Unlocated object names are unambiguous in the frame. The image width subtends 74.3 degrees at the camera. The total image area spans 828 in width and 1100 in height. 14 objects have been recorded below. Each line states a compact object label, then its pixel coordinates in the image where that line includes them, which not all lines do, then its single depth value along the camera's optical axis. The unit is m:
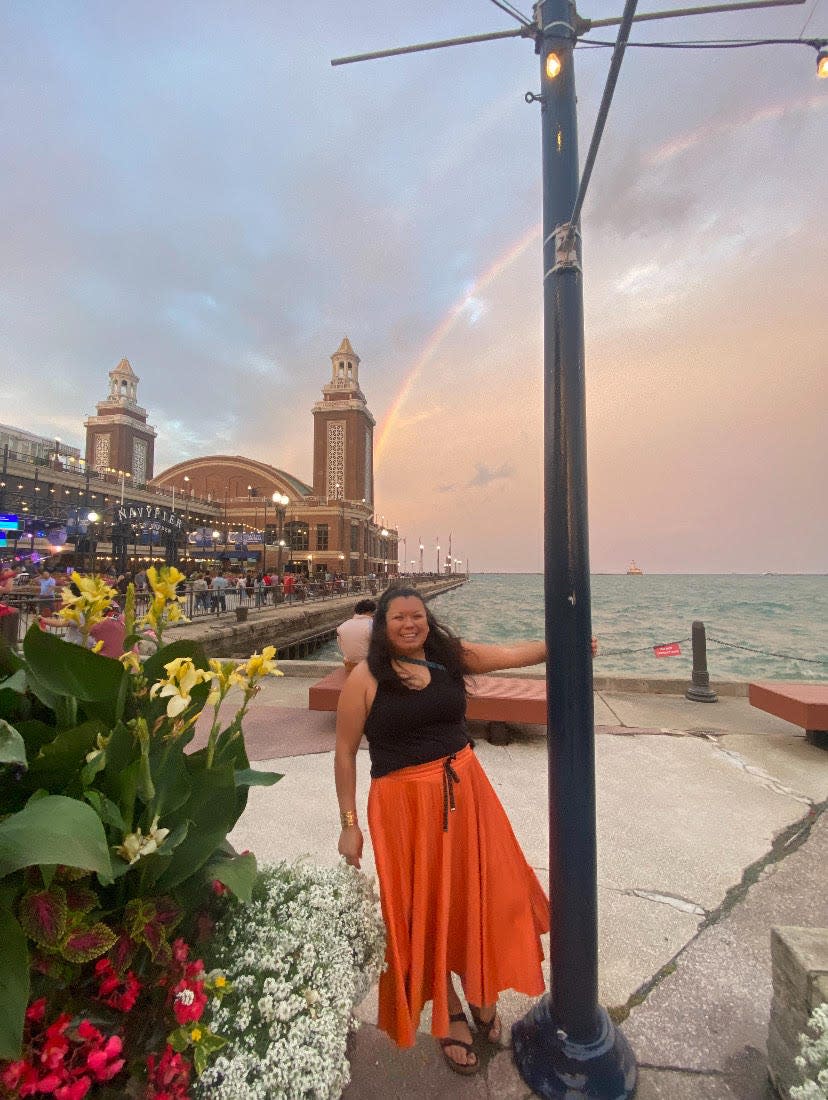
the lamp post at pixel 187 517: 34.10
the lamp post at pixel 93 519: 22.84
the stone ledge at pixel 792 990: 1.65
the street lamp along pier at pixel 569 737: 1.91
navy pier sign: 26.54
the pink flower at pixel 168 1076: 1.04
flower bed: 0.90
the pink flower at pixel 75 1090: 0.92
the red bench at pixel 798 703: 5.21
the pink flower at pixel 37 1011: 0.97
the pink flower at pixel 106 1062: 0.95
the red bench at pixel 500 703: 5.46
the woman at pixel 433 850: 2.02
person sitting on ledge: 5.92
